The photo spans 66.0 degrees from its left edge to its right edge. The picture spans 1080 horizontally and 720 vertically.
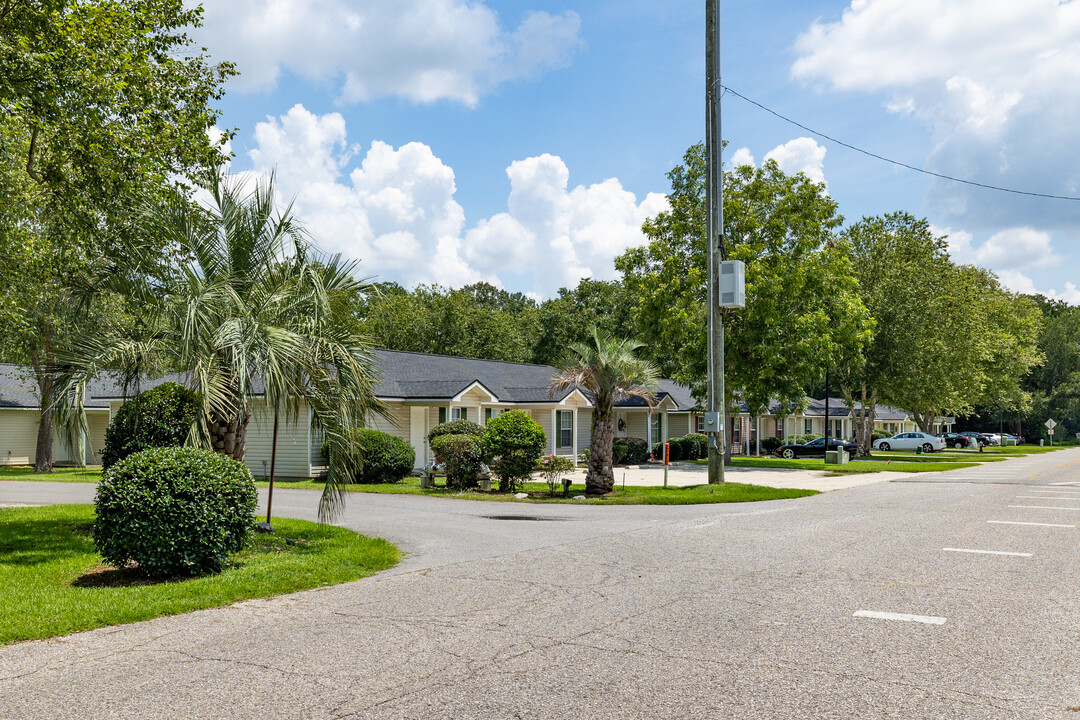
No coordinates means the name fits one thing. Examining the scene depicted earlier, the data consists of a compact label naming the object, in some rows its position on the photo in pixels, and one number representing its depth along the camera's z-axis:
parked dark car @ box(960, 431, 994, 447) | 69.56
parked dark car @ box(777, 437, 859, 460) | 47.47
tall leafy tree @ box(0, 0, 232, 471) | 11.34
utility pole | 20.97
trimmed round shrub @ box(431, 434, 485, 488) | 22.03
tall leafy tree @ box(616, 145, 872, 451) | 32.75
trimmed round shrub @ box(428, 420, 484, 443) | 26.28
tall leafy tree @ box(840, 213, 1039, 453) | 41.47
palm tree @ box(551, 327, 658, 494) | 20.38
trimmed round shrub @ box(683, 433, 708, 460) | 40.66
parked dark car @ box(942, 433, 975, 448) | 67.00
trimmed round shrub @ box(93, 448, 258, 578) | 8.86
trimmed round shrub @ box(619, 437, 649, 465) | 35.66
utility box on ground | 35.31
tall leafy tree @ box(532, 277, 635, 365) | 55.38
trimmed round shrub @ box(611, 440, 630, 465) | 34.03
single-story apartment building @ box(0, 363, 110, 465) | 36.06
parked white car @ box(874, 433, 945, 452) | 55.11
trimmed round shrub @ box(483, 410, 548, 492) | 21.39
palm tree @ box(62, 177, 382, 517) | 10.49
